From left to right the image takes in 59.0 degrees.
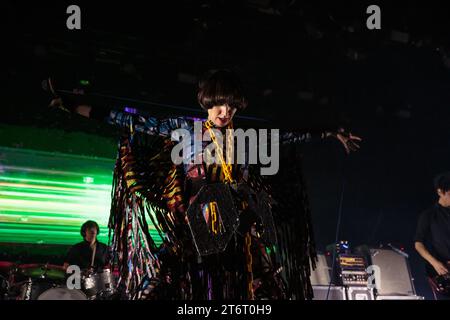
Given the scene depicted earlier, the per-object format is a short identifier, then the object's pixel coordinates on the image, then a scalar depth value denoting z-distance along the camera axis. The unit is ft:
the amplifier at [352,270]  16.65
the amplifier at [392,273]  17.84
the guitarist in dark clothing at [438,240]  13.44
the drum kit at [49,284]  12.55
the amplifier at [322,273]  16.86
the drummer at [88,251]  15.85
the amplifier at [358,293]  16.44
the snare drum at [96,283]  13.47
